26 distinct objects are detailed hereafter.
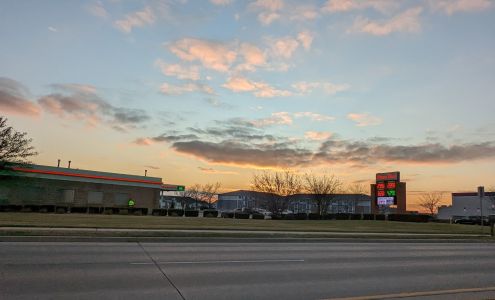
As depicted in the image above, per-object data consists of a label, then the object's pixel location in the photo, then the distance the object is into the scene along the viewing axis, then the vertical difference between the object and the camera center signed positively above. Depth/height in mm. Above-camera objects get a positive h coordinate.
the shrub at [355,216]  49872 +116
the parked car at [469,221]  52931 +251
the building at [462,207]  104500 +3840
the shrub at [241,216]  48281 -529
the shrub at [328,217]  48862 -114
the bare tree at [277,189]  61531 +3298
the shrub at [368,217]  50306 +136
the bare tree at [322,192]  61500 +3310
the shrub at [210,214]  49562 -511
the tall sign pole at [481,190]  26156 +1996
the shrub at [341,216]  49075 +22
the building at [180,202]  103956 +1520
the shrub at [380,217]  48969 +154
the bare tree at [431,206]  115400 +4059
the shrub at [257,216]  47672 -495
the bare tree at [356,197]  109144 +5305
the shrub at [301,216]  48688 -213
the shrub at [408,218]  44656 +261
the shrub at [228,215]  50650 -573
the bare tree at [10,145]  35281 +4202
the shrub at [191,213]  48500 -551
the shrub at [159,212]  49412 -623
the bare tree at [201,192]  109688 +4053
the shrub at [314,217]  48375 -192
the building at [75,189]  46812 +1548
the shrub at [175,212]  49531 -562
